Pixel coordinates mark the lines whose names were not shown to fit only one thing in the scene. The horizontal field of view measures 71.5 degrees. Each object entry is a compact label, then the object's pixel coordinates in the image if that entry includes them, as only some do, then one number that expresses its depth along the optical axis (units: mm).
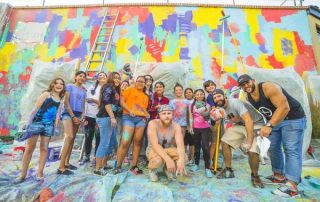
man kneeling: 2559
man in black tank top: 2416
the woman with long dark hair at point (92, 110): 3385
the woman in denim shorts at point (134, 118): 3000
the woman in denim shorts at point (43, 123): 2695
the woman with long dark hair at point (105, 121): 2928
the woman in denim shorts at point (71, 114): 2961
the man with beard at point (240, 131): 2643
